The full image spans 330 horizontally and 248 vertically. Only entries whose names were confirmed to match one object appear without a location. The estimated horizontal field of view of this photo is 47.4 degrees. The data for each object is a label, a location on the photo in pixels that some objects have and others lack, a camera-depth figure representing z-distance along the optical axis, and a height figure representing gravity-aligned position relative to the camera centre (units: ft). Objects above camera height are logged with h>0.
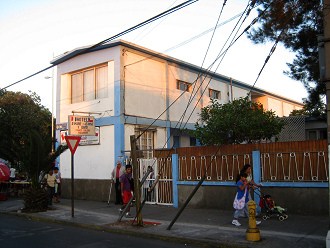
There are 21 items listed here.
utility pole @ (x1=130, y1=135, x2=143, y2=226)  33.99 -1.60
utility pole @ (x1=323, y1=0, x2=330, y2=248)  23.34 +7.46
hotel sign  50.47 +6.21
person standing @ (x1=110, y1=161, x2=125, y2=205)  50.31 -1.03
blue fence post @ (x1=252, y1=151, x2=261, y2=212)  37.86 -0.26
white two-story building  54.60 +11.22
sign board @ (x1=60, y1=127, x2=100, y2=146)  56.18 +4.57
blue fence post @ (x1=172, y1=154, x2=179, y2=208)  44.91 -1.30
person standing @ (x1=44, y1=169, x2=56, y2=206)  52.83 -1.47
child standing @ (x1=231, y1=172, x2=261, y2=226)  32.98 -2.14
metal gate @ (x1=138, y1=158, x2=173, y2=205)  46.47 -1.44
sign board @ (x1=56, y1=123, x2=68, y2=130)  62.23 +7.35
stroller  33.86 -3.90
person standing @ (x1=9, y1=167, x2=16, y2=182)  71.49 -0.60
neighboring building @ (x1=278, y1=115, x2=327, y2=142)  57.01 +5.67
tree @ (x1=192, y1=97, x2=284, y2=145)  44.24 +4.91
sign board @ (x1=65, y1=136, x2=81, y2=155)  42.83 +3.21
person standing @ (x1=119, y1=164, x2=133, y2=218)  40.40 -1.81
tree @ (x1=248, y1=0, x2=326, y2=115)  32.73 +12.07
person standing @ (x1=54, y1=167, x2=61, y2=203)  55.33 -1.54
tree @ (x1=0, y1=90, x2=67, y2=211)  46.60 +1.81
